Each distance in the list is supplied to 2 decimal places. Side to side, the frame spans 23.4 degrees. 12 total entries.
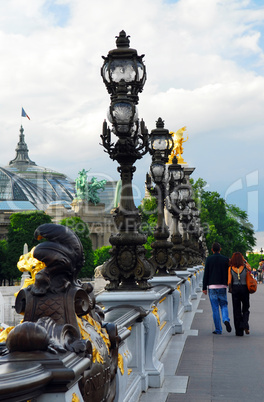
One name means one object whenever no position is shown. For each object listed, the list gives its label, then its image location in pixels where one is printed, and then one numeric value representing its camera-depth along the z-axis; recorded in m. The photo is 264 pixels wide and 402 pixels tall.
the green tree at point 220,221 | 77.50
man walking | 13.47
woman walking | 12.71
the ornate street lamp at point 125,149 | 8.29
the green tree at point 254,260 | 180.90
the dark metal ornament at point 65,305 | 2.95
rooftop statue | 141.88
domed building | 161.88
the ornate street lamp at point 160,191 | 12.62
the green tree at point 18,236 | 87.25
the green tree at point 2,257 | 87.56
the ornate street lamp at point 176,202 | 17.52
